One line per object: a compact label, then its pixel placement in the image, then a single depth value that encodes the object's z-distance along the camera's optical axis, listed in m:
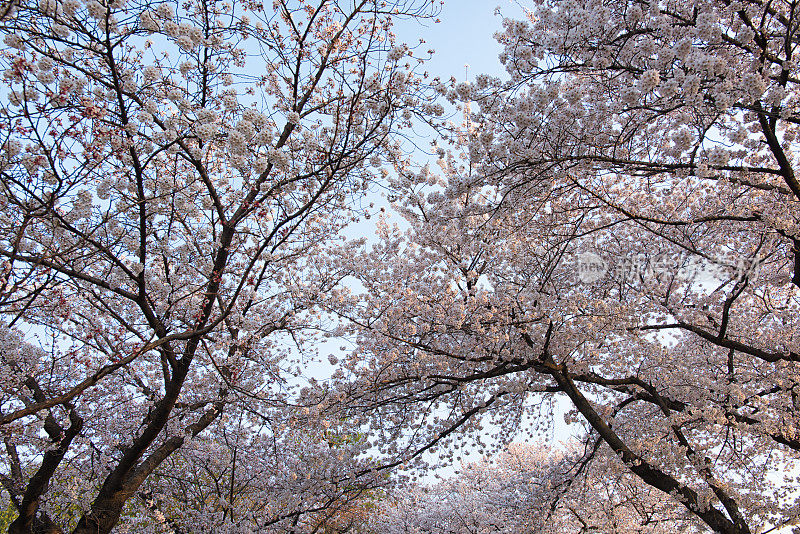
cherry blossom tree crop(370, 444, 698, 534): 9.02
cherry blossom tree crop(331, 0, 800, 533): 4.56
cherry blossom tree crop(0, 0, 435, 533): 4.35
